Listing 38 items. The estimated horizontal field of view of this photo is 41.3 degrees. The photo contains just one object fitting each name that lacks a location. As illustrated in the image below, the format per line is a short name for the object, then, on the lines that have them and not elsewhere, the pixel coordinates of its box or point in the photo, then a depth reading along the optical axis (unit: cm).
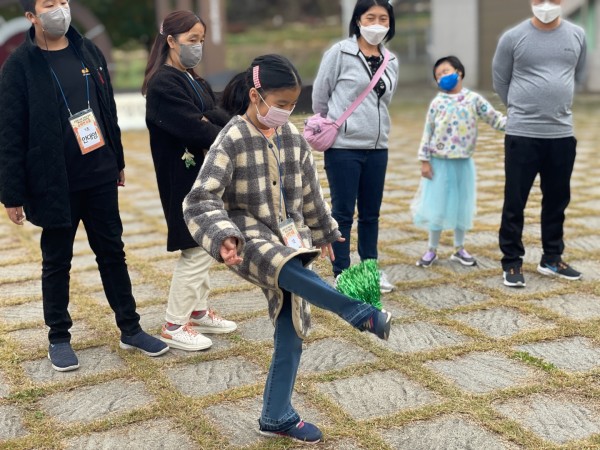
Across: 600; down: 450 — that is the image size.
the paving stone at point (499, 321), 402
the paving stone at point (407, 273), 503
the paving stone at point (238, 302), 450
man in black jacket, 342
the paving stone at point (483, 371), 336
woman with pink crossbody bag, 445
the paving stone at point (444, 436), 284
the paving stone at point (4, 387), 343
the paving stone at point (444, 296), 449
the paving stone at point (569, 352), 354
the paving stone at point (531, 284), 465
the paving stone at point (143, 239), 631
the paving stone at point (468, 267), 516
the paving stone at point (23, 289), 493
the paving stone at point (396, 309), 432
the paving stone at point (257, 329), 404
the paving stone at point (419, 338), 383
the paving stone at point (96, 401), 321
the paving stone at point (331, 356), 362
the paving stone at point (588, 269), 489
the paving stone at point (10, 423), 305
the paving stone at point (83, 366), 362
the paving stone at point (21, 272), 535
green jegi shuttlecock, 258
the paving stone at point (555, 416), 291
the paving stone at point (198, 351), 381
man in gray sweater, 459
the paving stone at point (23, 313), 445
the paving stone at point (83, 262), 558
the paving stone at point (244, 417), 296
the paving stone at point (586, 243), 559
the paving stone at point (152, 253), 578
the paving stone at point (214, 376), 343
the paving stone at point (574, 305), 421
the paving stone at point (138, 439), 293
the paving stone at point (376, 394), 316
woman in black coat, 369
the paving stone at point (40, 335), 405
